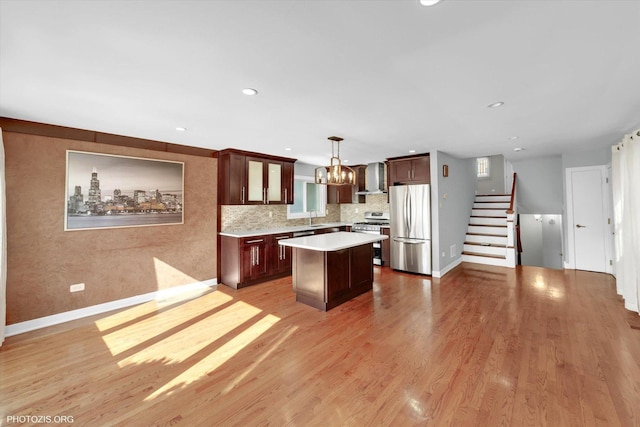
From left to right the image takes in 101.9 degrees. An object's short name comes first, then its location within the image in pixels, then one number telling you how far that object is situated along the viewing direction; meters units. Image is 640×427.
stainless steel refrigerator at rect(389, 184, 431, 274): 5.10
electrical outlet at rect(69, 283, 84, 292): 3.33
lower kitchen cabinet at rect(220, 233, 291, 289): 4.47
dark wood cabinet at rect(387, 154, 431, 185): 5.18
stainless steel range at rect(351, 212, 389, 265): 5.95
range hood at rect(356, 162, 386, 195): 6.15
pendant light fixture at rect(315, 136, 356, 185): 3.47
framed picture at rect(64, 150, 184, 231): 3.34
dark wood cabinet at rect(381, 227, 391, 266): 5.77
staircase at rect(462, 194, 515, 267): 5.73
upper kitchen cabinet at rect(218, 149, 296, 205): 4.68
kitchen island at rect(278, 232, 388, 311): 3.47
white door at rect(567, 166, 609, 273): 4.98
